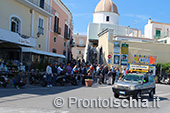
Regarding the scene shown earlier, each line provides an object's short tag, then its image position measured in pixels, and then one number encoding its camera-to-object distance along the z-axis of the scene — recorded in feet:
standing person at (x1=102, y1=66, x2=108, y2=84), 69.31
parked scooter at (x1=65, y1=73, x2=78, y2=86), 58.70
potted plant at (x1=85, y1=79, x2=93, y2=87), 59.67
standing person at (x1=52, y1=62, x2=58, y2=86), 55.63
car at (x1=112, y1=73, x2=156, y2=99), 38.09
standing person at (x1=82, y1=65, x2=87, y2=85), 63.36
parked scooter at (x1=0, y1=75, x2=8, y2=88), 46.93
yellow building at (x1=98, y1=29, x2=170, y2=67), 98.12
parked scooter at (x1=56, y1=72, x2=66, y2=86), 57.16
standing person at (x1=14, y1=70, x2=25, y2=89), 47.08
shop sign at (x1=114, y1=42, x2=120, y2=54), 98.02
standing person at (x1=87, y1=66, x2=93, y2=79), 63.60
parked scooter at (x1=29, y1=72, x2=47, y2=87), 53.97
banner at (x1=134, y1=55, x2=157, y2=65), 99.71
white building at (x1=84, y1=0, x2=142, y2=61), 149.43
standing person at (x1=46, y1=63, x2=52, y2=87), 53.31
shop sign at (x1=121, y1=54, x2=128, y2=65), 98.43
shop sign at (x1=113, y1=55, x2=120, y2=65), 97.49
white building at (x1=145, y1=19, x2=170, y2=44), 142.23
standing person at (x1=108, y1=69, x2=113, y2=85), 70.33
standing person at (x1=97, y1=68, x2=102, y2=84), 67.92
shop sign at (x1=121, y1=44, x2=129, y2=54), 98.53
